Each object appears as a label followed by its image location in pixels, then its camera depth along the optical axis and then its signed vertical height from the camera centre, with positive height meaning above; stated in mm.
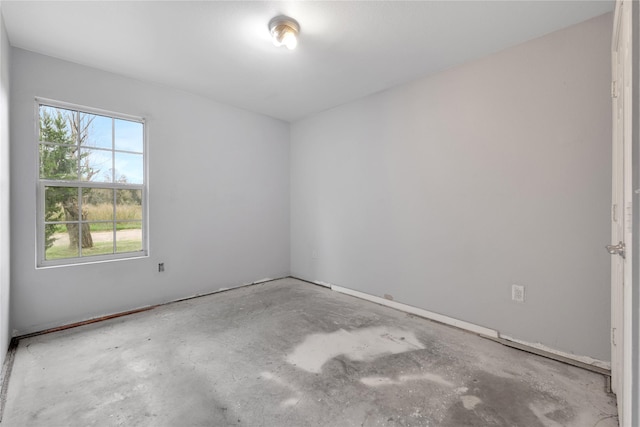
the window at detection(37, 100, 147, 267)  2709 +285
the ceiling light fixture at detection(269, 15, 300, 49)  2127 +1418
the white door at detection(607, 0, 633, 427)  1034 +2
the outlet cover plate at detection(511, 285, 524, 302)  2396 -706
